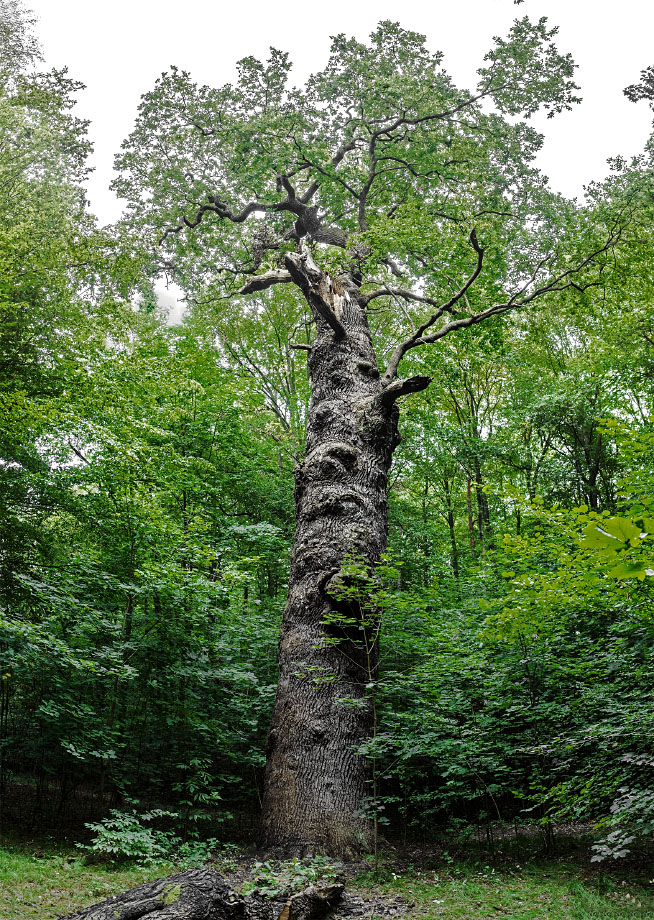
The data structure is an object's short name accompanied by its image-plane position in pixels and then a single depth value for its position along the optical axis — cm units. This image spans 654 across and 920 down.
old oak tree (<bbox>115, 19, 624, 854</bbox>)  540
